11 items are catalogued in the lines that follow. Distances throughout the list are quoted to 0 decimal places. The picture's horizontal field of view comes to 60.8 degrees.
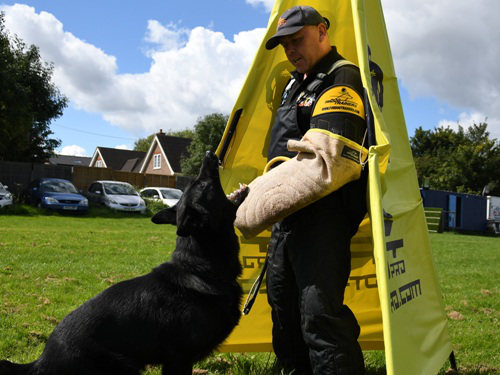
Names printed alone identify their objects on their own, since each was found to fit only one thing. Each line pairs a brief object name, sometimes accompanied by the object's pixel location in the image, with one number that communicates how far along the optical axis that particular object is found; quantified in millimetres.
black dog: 2477
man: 2344
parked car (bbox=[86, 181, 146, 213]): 20297
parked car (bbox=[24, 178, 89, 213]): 18469
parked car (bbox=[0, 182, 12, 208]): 17938
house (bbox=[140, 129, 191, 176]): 46262
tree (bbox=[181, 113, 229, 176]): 38625
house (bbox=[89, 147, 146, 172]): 57250
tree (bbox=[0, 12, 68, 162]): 20562
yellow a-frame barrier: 2260
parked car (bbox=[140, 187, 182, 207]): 22820
